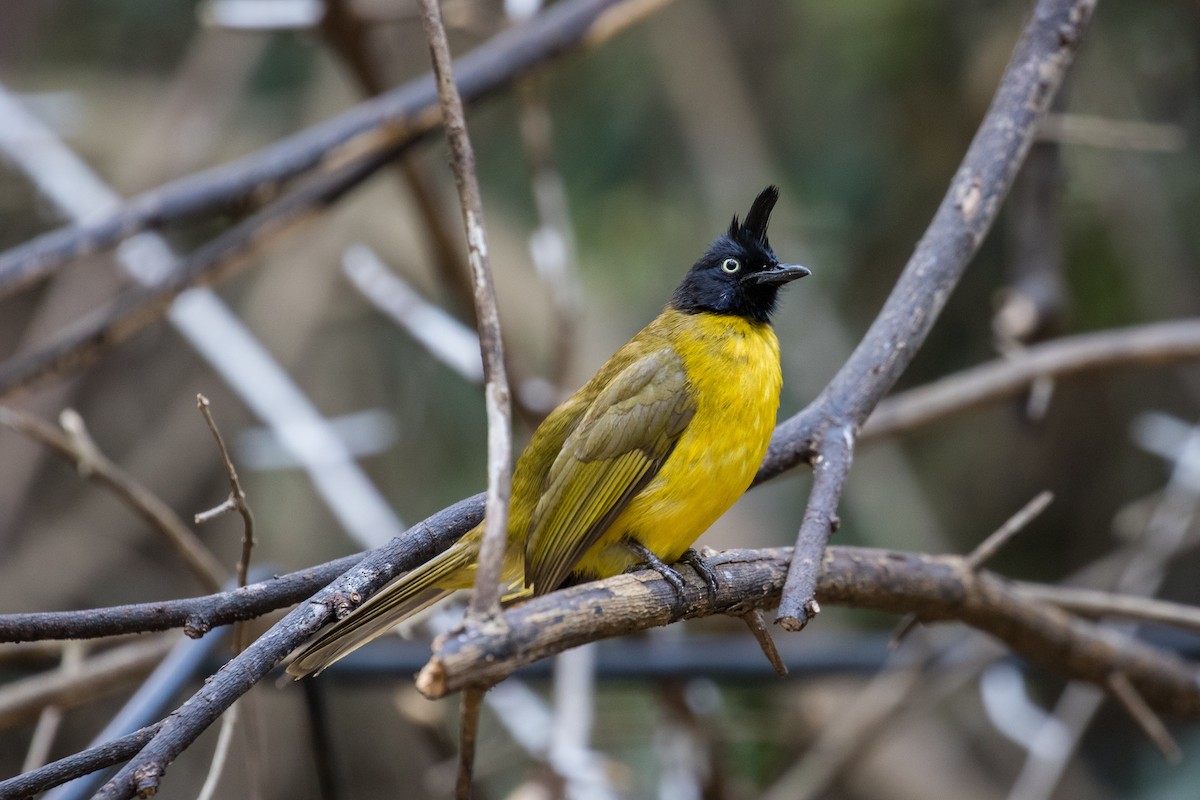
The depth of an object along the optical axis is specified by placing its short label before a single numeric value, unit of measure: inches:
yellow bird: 179.2
